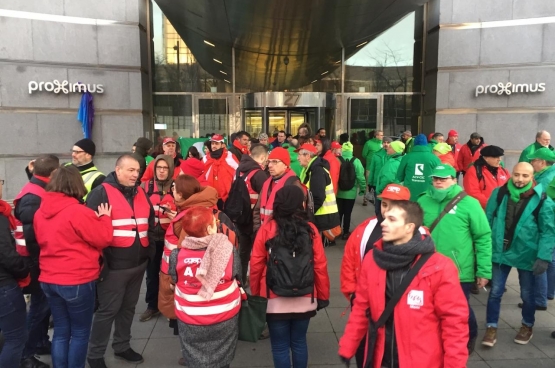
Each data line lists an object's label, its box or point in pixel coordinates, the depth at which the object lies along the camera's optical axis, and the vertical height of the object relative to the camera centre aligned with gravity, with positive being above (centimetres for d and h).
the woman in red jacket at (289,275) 316 -104
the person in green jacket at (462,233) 365 -81
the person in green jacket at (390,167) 816 -56
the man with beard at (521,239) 413 -98
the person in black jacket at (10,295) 321 -123
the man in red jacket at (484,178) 550 -51
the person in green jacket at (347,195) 821 -109
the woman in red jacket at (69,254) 331 -93
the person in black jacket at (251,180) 527 -52
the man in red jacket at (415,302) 231 -90
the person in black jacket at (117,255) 372 -105
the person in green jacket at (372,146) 1166 -22
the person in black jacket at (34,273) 367 -122
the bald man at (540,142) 713 -5
